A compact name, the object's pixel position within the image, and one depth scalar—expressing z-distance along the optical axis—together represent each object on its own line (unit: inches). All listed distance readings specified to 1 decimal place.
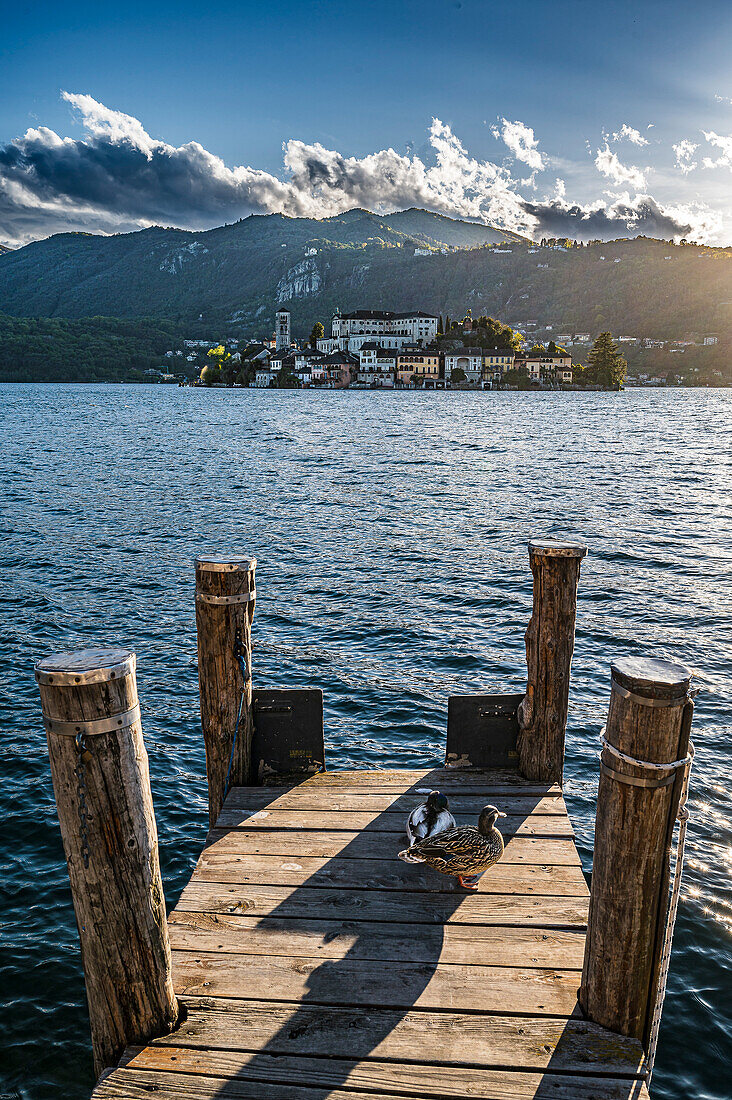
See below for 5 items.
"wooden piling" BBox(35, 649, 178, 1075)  129.0
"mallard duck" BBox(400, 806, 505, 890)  201.8
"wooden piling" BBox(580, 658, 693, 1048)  136.3
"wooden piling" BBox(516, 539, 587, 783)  248.1
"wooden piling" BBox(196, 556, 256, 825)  237.1
